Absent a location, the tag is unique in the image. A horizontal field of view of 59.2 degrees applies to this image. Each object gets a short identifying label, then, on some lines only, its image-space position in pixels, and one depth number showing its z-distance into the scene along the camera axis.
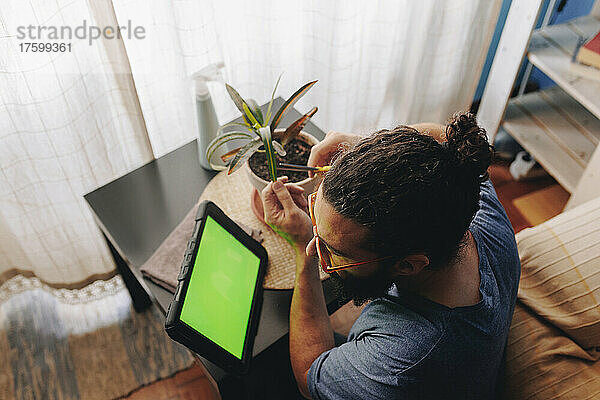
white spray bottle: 1.27
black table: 1.13
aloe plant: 1.12
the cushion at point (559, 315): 1.09
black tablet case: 0.91
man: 0.81
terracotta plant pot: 1.16
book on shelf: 1.79
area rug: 1.66
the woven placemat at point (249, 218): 1.18
